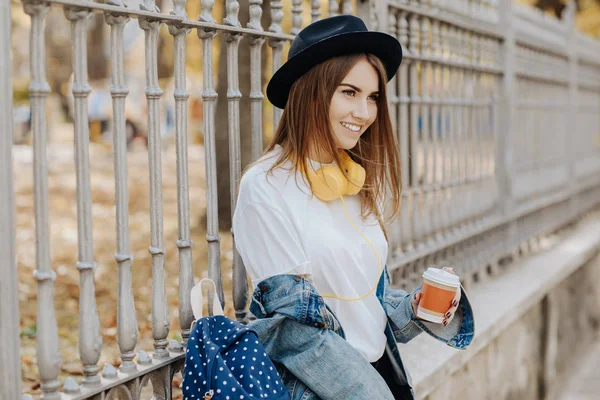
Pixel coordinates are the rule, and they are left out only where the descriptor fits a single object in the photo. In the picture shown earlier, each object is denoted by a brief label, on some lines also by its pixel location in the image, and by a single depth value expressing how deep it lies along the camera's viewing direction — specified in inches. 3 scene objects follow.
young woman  93.0
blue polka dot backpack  84.1
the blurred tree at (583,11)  701.9
